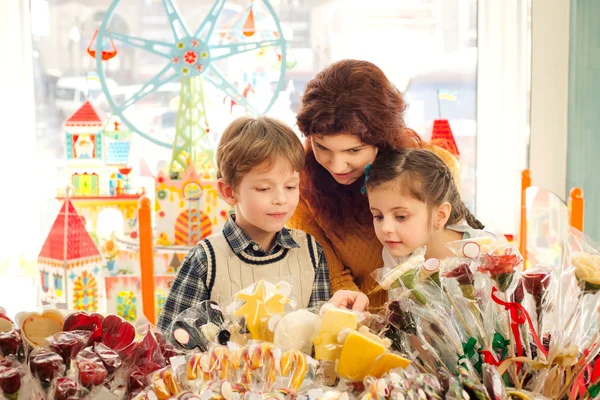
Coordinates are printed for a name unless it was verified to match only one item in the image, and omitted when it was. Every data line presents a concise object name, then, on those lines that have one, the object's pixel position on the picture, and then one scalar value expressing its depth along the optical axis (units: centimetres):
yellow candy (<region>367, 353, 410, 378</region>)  98
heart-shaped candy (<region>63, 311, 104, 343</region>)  102
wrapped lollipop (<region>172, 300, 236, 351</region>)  109
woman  162
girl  150
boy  149
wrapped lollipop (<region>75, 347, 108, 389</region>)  89
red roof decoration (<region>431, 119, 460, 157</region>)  310
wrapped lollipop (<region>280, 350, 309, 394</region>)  96
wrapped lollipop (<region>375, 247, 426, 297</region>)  108
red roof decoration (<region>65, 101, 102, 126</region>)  307
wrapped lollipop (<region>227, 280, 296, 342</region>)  109
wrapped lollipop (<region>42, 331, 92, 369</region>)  95
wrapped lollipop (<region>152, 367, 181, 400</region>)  91
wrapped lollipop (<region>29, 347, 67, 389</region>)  90
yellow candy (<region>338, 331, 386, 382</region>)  98
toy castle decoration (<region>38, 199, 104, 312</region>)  272
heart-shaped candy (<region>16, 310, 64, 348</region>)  101
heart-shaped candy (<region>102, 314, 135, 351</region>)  99
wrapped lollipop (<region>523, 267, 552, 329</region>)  107
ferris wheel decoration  291
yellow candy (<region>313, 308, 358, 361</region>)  103
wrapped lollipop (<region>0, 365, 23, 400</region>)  89
